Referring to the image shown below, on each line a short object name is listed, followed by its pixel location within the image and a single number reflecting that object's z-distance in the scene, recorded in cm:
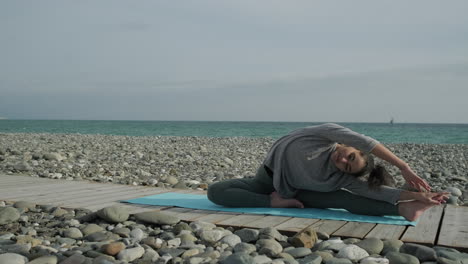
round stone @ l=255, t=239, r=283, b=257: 274
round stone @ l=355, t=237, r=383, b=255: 278
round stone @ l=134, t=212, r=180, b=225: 345
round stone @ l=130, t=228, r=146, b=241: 309
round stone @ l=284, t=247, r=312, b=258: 273
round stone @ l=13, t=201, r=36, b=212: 399
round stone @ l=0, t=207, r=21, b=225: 350
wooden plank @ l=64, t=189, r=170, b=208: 425
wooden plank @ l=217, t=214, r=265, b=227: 341
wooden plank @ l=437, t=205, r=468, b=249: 292
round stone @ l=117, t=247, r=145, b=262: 264
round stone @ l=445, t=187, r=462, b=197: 560
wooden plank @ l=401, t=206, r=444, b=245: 300
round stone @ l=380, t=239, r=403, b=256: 279
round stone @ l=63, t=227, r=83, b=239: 312
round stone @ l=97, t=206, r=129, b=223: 349
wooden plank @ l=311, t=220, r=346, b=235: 324
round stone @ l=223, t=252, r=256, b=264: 244
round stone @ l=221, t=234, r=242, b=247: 298
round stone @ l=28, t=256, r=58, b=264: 247
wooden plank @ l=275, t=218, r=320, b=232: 324
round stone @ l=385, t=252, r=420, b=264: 255
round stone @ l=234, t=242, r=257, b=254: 277
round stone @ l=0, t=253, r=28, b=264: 247
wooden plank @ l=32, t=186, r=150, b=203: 444
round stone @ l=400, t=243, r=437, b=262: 265
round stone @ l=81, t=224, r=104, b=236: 321
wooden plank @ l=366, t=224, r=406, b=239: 310
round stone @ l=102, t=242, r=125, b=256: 270
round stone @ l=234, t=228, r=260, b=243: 308
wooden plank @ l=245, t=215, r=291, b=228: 337
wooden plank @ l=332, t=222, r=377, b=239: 312
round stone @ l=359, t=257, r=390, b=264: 254
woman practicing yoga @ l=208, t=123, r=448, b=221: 341
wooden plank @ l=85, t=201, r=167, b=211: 400
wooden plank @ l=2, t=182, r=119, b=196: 485
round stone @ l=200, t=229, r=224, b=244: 303
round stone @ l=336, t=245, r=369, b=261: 266
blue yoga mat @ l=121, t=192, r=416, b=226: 359
